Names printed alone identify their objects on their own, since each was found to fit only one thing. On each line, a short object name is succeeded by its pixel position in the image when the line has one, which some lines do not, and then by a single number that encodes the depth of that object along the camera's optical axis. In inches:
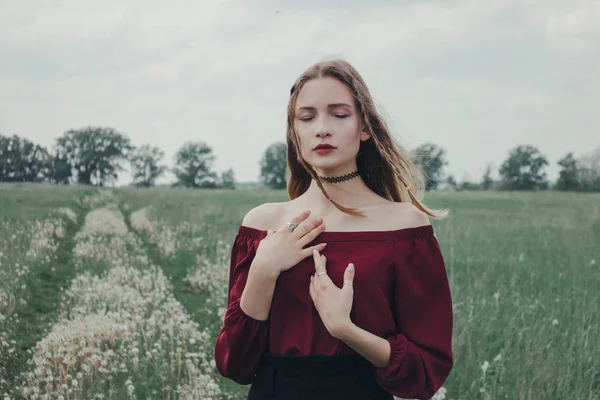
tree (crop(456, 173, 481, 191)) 2213.3
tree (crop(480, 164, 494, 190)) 2313.0
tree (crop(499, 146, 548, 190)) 2497.0
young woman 75.2
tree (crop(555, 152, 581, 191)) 1918.1
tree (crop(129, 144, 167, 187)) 2231.9
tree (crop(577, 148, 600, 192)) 1514.0
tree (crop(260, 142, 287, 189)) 2406.4
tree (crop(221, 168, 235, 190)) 2957.7
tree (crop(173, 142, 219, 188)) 3114.4
